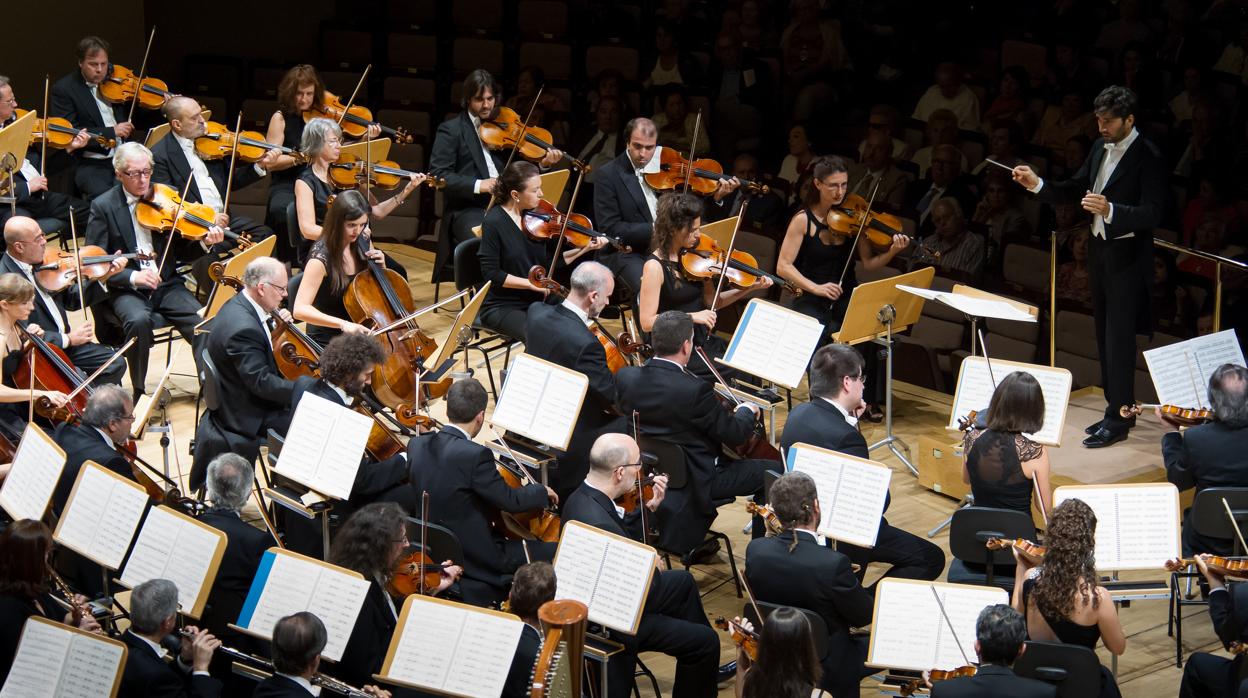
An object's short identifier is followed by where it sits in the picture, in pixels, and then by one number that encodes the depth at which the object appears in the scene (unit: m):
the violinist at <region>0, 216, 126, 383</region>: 12.91
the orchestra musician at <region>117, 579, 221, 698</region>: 8.69
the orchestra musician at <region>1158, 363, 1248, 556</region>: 10.71
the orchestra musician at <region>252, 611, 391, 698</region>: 8.37
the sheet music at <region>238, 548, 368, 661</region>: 8.87
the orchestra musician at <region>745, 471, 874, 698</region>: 9.37
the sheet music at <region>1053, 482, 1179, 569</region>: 9.75
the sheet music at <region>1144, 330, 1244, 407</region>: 11.82
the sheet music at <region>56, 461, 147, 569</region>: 9.75
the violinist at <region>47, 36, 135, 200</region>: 17.41
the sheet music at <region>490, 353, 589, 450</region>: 11.03
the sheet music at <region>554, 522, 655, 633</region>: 9.05
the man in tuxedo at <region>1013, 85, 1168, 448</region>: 13.03
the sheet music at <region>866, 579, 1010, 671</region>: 8.96
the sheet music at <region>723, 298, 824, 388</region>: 12.29
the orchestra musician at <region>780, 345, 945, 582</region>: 10.93
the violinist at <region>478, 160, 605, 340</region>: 14.16
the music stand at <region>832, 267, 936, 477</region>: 13.62
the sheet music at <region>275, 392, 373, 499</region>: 10.00
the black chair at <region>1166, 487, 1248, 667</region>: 10.42
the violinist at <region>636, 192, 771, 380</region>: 13.44
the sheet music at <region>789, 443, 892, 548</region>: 9.95
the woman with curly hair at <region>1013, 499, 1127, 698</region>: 8.82
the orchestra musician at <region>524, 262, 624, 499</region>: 12.23
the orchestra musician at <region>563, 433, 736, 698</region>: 9.73
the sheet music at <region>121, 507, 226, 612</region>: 9.37
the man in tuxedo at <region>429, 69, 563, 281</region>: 16.11
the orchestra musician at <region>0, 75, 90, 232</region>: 16.41
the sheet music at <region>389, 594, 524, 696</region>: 8.36
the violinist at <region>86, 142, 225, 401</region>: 14.04
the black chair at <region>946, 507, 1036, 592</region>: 10.08
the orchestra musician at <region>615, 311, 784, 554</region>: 11.31
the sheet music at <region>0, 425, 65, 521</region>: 10.21
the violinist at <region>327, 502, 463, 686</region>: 9.18
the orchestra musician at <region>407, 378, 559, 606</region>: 10.25
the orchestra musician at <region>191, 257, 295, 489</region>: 11.81
